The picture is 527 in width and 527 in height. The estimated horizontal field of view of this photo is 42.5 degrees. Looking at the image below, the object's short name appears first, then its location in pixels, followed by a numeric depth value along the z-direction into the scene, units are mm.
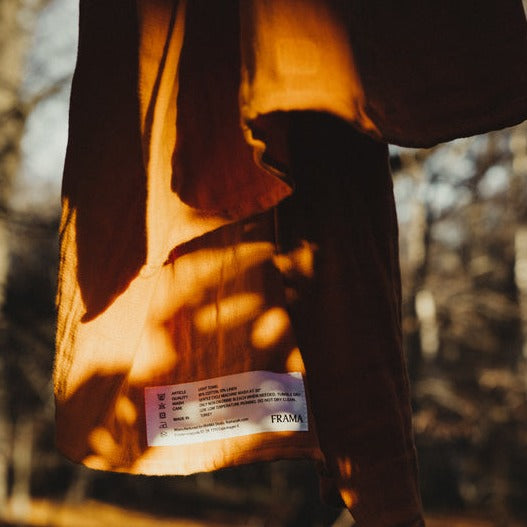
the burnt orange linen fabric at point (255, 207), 897
